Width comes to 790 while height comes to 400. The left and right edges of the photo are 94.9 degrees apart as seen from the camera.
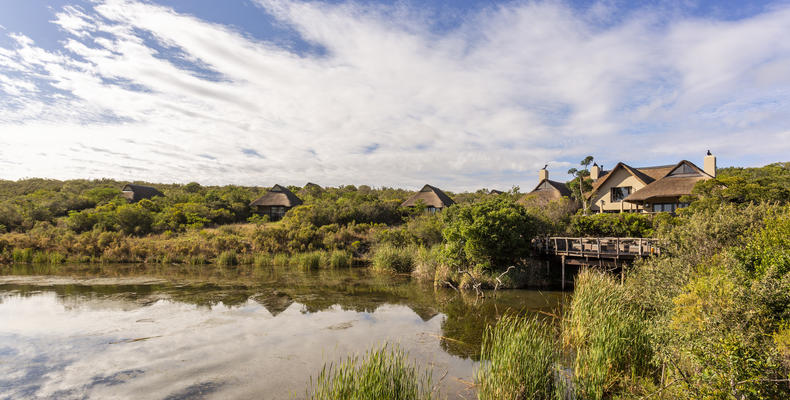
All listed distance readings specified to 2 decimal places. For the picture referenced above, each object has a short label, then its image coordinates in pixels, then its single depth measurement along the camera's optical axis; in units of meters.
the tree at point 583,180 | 37.49
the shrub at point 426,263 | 21.97
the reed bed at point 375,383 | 5.61
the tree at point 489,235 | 19.45
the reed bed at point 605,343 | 7.24
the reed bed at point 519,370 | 6.71
